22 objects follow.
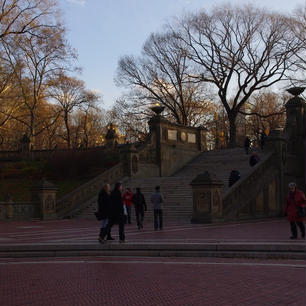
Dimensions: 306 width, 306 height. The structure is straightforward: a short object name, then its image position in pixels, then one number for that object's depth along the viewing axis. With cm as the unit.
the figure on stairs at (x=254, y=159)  2504
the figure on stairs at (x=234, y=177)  2201
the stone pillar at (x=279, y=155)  2339
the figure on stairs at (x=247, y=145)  3073
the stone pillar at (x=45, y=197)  2256
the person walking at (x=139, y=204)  1616
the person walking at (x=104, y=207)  1195
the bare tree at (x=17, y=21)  3741
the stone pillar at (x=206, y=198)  1831
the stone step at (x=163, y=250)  1013
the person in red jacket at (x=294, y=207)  1209
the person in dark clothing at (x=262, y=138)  3186
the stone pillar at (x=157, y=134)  3077
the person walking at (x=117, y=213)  1184
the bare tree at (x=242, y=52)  4353
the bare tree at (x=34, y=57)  4100
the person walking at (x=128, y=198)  1773
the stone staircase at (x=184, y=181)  2156
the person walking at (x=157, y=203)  1555
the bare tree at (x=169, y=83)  4762
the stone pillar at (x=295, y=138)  2503
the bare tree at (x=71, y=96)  6103
